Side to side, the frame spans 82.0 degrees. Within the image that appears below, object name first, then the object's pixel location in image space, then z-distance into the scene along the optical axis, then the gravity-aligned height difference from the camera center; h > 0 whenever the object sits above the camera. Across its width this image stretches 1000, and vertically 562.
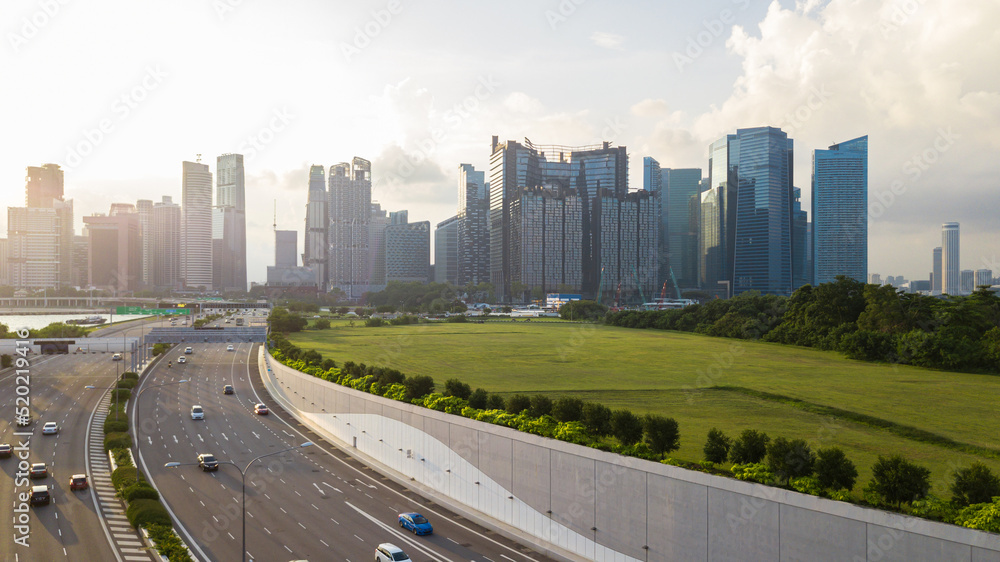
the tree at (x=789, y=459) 18.45 -5.89
